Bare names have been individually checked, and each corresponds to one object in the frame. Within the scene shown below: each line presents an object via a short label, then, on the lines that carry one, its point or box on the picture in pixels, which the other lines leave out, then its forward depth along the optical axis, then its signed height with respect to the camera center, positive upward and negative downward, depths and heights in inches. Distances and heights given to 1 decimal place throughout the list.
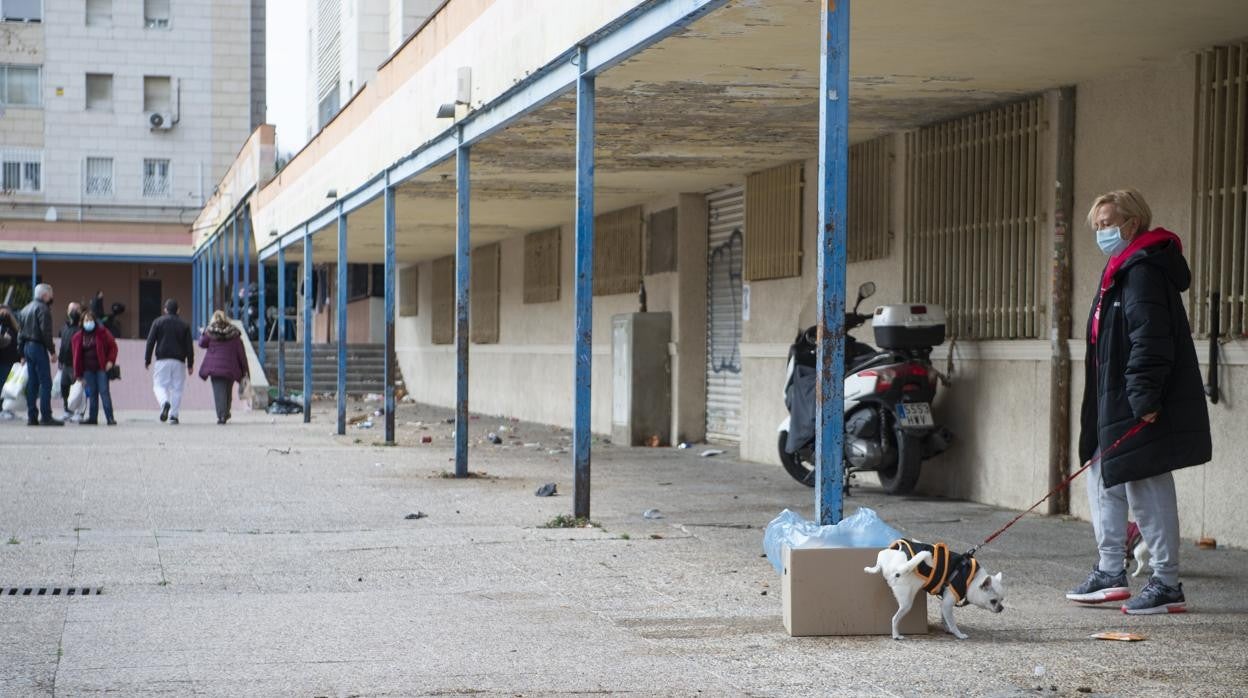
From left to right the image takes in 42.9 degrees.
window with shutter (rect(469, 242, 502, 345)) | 1018.1 +17.6
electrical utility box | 698.8 -25.7
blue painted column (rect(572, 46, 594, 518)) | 391.2 +10.4
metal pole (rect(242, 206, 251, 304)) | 1252.5 +58.6
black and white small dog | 242.1 -38.9
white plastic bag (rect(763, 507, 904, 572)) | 252.2 -33.8
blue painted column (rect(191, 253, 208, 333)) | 1646.2 +31.2
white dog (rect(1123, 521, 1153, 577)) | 294.7 -42.5
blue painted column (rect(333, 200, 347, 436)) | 772.6 +1.6
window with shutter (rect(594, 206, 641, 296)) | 751.7 +33.9
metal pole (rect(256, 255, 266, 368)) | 1147.3 +11.2
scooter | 447.2 -22.9
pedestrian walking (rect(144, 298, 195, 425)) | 835.4 -18.4
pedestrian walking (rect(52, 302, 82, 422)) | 796.0 -13.0
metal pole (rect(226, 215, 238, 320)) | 1286.9 +38.9
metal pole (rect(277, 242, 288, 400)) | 1062.3 -6.3
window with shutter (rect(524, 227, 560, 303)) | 882.1 +31.0
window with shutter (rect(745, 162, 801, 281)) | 581.0 +37.6
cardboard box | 247.4 -42.9
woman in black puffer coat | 255.9 -11.4
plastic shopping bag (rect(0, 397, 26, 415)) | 837.2 -47.4
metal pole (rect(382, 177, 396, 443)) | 648.4 +10.9
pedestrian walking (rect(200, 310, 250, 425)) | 835.4 -20.6
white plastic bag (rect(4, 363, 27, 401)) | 837.2 -36.8
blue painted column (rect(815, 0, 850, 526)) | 257.1 +10.5
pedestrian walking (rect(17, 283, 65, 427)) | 762.8 -16.1
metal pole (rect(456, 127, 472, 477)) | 512.1 +6.2
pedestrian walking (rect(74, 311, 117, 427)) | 783.1 -19.8
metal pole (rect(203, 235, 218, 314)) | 1530.5 +39.7
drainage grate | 285.0 -49.7
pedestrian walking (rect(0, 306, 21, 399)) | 756.0 -10.9
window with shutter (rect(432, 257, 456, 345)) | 1136.2 +13.8
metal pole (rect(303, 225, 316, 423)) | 887.1 -2.1
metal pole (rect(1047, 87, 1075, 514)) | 410.6 +4.7
